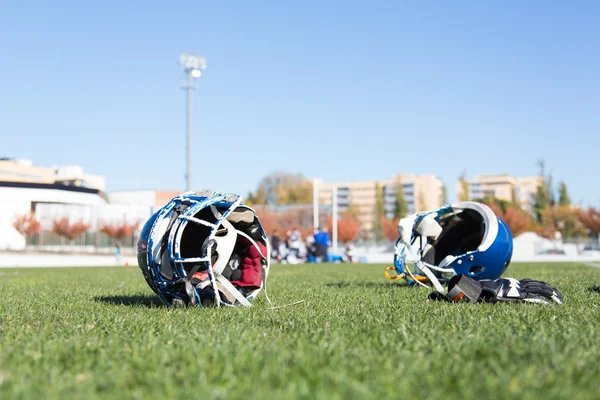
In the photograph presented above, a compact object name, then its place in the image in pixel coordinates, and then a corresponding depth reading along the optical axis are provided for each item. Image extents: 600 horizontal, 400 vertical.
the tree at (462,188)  107.69
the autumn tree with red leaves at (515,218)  77.81
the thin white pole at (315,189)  52.92
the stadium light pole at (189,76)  34.66
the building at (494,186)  180.23
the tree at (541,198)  93.64
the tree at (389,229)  88.06
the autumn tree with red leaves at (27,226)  58.84
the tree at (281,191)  121.88
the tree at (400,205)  108.94
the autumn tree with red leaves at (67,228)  59.91
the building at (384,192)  175.60
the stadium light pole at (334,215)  55.64
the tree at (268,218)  82.31
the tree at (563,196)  94.00
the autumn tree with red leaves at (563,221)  82.19
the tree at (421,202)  119.50
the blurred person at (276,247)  35.63
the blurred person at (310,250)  37.45
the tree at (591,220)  78.44
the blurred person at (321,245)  36.81
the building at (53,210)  61.47
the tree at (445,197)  113.38
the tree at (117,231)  61.29
